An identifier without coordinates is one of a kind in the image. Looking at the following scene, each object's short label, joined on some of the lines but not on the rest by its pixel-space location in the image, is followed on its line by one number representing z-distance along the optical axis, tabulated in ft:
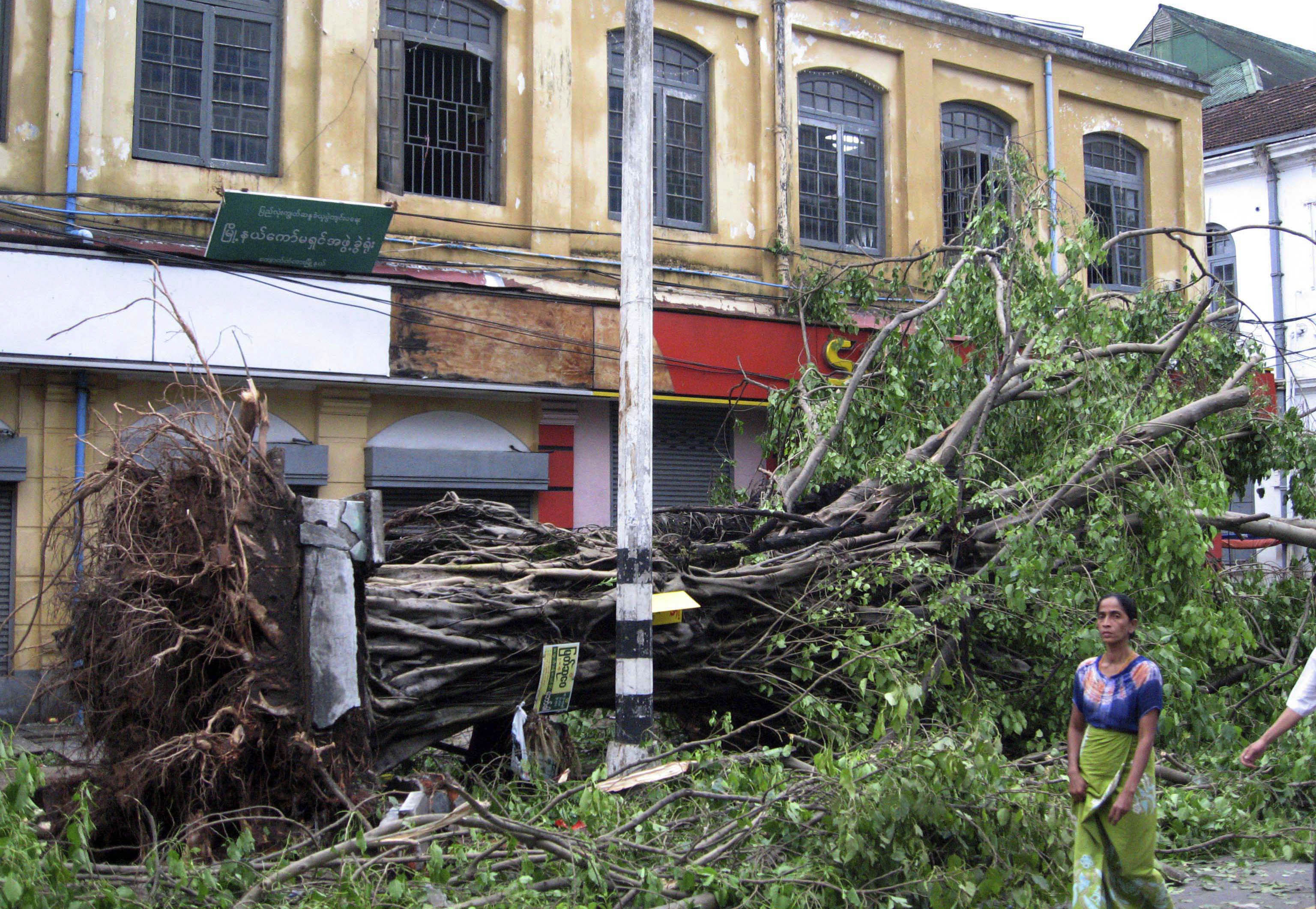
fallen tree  16.80
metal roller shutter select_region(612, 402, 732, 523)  44.78
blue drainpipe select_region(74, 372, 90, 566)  34.94
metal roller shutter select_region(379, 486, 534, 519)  39.73
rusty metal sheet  38.22
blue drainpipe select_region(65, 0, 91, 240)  34.91
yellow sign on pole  23.66
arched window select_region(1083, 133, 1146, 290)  56.59
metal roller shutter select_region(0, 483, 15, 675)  34.60
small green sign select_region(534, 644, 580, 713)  22.89
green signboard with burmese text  35.01
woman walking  15.35
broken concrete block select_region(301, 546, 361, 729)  18.97
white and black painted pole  22.74
